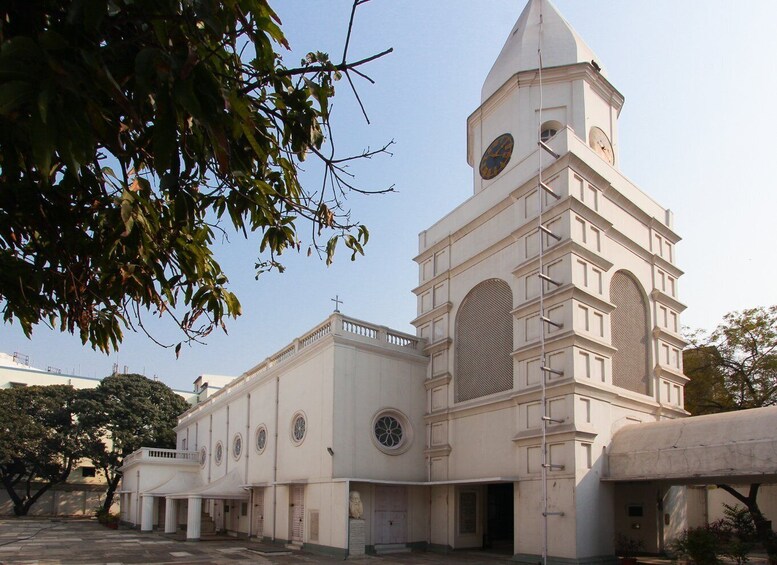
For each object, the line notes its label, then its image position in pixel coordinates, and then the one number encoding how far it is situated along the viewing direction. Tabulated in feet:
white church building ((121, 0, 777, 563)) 56.90
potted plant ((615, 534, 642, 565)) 54.88
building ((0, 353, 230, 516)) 148.05
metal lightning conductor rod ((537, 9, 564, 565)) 55.36
